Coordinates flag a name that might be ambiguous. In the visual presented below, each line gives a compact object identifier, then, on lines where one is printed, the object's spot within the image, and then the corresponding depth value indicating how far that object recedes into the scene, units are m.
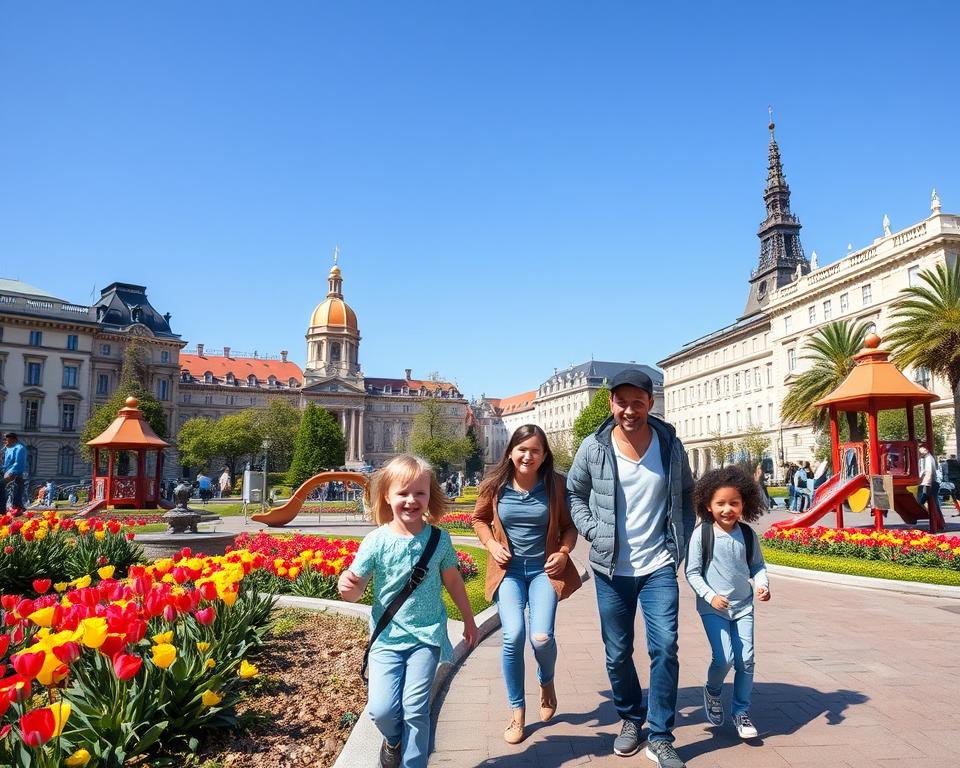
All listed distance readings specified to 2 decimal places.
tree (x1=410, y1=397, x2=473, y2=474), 59.47
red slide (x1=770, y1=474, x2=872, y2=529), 15.48
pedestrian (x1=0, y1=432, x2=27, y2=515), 14.73
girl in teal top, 3.34
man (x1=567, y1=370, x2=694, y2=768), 4.09
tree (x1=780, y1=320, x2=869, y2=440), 30.52
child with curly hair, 4.40
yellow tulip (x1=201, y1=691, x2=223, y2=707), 3.34
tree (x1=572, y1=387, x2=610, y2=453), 69.19
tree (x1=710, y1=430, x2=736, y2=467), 54.47
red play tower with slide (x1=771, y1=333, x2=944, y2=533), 15.47
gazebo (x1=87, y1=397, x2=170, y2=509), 23.02
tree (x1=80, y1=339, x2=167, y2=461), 48.81
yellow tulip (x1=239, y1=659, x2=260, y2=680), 3.57
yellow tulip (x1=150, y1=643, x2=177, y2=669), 3.09
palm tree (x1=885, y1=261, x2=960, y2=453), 23.66
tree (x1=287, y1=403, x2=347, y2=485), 57.25
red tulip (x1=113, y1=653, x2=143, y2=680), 2.92
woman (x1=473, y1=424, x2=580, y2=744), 4.34
